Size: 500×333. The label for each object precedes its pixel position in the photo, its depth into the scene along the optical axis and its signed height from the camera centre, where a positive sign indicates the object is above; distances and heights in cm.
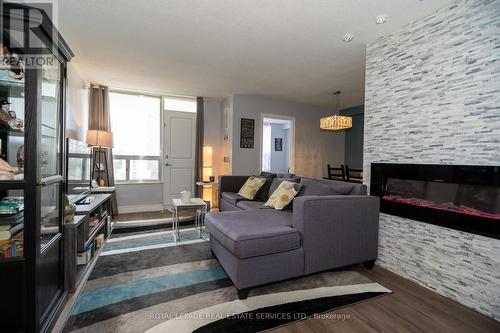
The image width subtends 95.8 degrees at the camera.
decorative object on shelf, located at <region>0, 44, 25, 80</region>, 125 +56
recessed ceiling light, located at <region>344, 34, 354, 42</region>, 244 +140
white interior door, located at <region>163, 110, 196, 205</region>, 490 +21
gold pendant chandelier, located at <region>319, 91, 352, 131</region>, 430 +82
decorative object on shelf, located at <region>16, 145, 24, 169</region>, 146 +2
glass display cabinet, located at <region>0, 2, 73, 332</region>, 121 -5
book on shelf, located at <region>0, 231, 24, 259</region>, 127 -51
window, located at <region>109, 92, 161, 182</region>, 457 +53
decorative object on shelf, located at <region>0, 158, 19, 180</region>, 123 -7
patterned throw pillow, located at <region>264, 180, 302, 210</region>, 273 -39
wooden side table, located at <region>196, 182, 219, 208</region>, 497 -71
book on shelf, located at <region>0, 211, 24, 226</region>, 133 -36
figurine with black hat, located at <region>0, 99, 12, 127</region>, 138 +28
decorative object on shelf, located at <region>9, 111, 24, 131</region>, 138 +23
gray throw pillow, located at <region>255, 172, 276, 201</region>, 362 -46
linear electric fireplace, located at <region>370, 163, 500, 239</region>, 168 -24
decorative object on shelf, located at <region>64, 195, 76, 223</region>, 185 -44
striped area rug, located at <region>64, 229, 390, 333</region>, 149 -106
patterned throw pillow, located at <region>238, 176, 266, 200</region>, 354 -39
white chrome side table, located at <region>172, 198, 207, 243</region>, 289 -58
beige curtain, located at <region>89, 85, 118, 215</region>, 420 +85
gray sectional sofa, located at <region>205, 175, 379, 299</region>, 175 -62
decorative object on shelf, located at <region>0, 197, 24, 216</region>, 133 -28
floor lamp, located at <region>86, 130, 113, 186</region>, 365 +35
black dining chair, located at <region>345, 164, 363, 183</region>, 457 -26
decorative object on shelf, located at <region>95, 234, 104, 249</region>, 262 -95
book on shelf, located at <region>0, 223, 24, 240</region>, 129 -42
